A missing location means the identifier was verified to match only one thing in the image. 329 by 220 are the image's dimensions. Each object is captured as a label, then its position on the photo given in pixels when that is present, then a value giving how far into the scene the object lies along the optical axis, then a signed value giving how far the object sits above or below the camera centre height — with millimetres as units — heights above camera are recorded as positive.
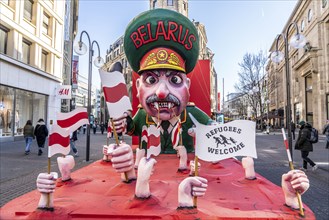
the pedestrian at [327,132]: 14652 -614
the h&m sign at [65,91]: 19428 +2151
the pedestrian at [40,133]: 11545 -592
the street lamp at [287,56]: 8406 +2463
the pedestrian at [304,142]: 8922 -708
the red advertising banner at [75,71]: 31281 +5802
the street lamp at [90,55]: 10211 +2653
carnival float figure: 1862 -433
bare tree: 30078 +5123
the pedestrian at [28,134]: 11701 -654
